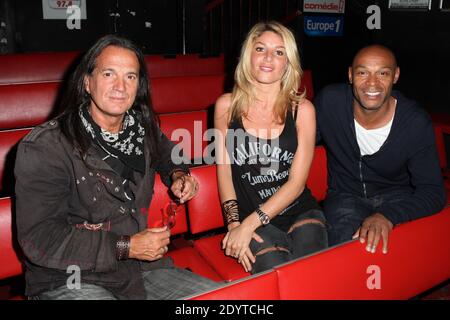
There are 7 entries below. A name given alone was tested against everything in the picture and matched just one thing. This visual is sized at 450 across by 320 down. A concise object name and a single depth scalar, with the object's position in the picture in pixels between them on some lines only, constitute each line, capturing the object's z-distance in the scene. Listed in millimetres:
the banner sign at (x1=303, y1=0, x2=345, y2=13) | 7012
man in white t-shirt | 2146
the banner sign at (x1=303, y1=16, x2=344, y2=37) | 7027
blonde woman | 2076
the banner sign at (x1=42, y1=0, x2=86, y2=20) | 6430
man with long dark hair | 1435
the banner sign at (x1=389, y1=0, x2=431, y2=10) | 4998
